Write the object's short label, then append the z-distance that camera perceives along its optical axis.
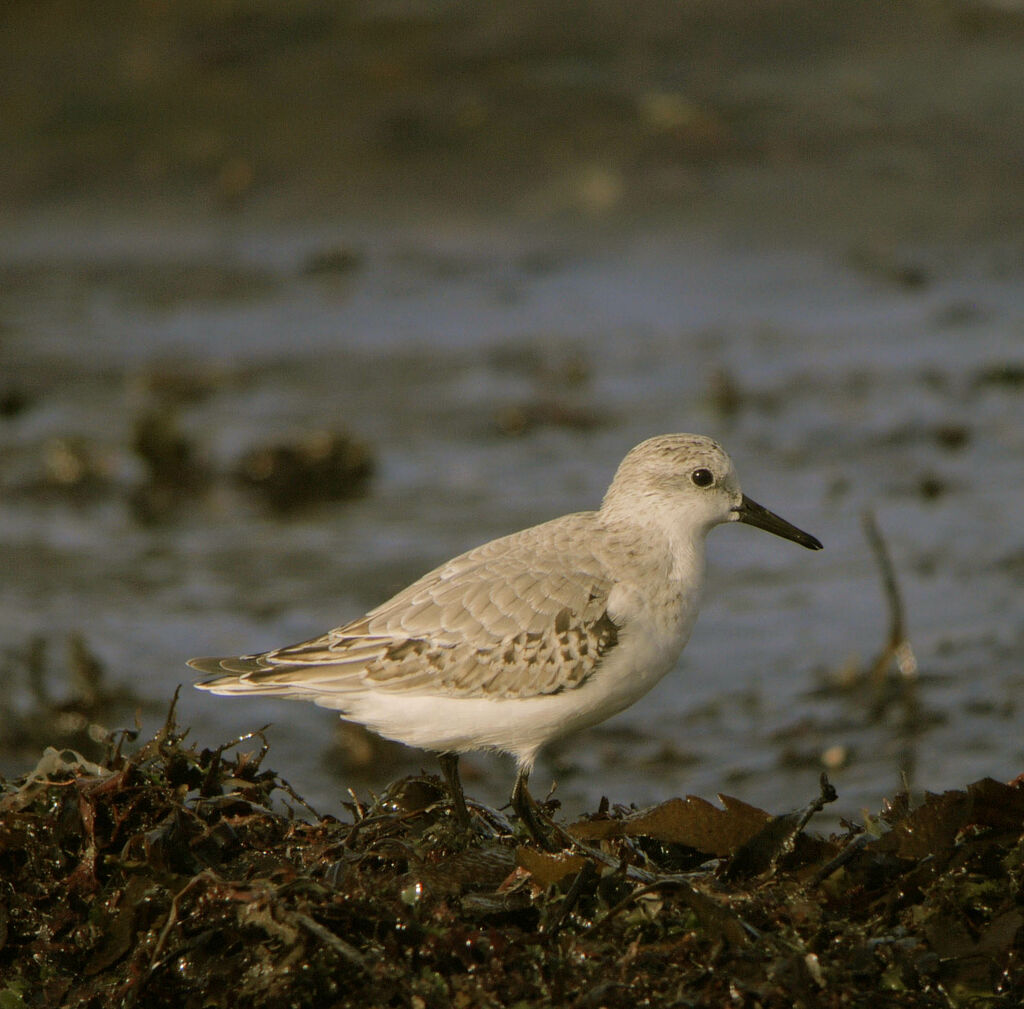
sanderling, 8.87
